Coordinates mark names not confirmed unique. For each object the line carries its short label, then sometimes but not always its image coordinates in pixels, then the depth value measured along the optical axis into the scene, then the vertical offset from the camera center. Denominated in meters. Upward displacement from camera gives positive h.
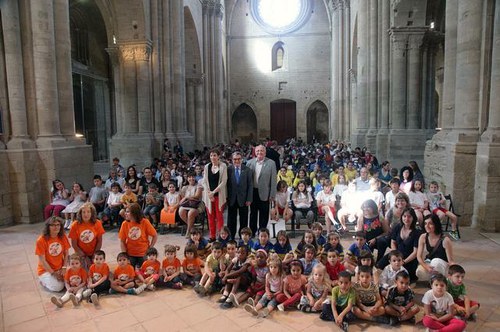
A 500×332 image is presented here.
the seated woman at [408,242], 5.42 -1.63
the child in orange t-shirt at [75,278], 5.16 -1.96
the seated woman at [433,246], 5.11 -1.60
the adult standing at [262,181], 6.92 -0.97
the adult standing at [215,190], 6.97 -1.12
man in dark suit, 6.85 -1.06
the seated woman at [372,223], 6.19 -1.55
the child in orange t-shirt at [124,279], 5.31 -2.03
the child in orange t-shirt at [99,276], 5.22 -1.96
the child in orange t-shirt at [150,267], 5.53 -1.94
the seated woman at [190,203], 7.86 -1.55
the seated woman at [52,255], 5.36 -1.72
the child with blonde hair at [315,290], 4.73 -1.98
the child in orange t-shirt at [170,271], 5.48 -2.00
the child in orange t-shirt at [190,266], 5.56 -1.96
